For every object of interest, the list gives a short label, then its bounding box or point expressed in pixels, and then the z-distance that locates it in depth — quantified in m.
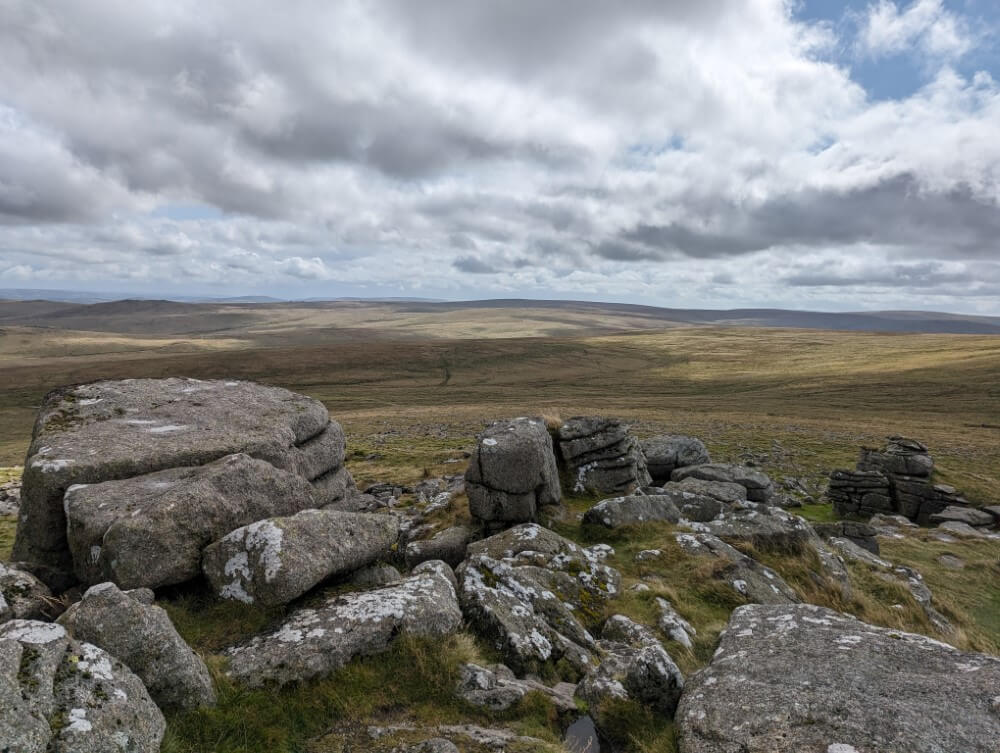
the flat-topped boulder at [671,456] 32.94
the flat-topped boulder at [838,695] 7.00
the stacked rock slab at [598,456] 25.20
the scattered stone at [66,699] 5.54
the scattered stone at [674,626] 12.60
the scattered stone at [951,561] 23.81
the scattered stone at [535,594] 10.67
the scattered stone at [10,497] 28.36
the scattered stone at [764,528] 18.20
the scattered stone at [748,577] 15.04
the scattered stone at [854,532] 24.20
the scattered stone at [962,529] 29.39
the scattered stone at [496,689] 8.70
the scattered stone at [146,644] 7.33
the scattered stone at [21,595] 8.74
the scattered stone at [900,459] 36.28
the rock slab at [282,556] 10.18
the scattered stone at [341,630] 8.60
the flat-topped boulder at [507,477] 20.25
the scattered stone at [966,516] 32.16
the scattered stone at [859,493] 34.84
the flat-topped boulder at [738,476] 29.12
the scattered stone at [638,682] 8.99
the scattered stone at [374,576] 11.45
